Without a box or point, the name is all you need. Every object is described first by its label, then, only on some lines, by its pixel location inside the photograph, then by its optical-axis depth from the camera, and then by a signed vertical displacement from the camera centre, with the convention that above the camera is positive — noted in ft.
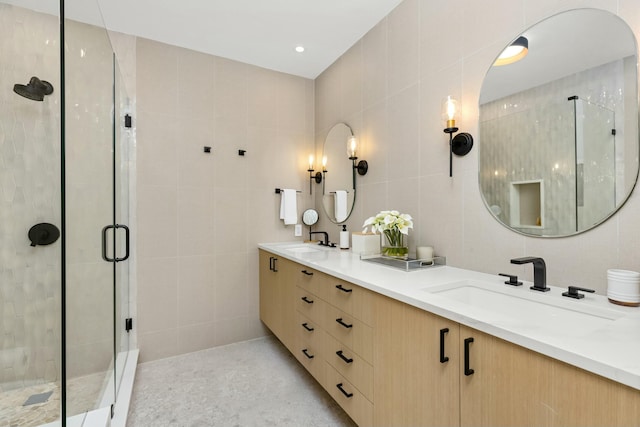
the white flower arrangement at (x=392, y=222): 5.94 -0.17
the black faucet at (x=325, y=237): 9.19 -0.74
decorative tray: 5.30 -0.92
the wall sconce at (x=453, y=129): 5.33 +1.54
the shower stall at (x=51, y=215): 3.95 -0.03
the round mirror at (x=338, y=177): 8.65 +1.08
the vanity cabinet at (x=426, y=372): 2.27 -1.67
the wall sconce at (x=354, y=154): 8.06 +1.66
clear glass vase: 6.11 -0.68
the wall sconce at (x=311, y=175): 10.21 +1.32
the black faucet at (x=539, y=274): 3.92 -0.80
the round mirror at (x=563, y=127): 3.61 +1.19
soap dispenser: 8.21 -0.72
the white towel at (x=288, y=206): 9.71 +0.23
